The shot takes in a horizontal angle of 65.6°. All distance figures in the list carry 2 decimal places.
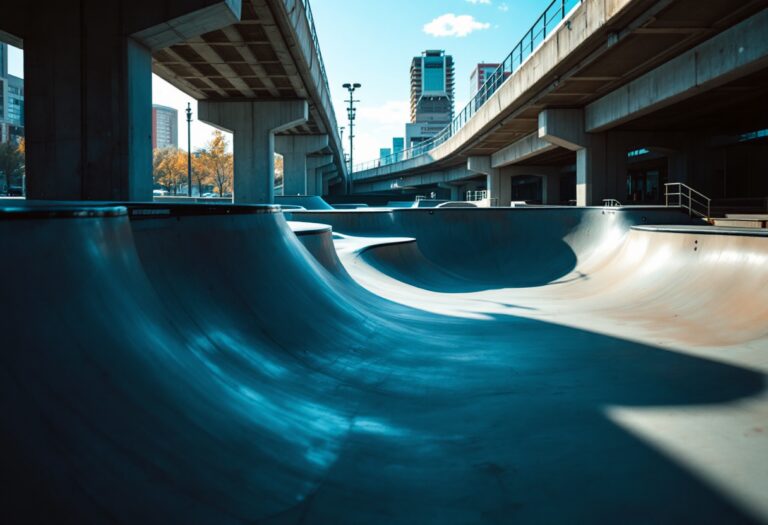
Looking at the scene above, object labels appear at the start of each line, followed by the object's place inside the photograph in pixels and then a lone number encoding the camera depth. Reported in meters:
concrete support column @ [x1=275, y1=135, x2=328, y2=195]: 48.22
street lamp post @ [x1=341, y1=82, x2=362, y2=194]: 73.96
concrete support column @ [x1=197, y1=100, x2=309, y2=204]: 31.16
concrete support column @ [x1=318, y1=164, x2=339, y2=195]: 79.51
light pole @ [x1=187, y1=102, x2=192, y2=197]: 56.72
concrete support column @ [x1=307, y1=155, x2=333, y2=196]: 65.56
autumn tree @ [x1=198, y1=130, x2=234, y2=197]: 80.38
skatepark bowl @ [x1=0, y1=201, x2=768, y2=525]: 2.74
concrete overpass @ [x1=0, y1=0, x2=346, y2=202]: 11.88
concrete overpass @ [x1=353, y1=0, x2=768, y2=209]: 16.88
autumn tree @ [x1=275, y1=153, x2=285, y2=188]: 117.38
